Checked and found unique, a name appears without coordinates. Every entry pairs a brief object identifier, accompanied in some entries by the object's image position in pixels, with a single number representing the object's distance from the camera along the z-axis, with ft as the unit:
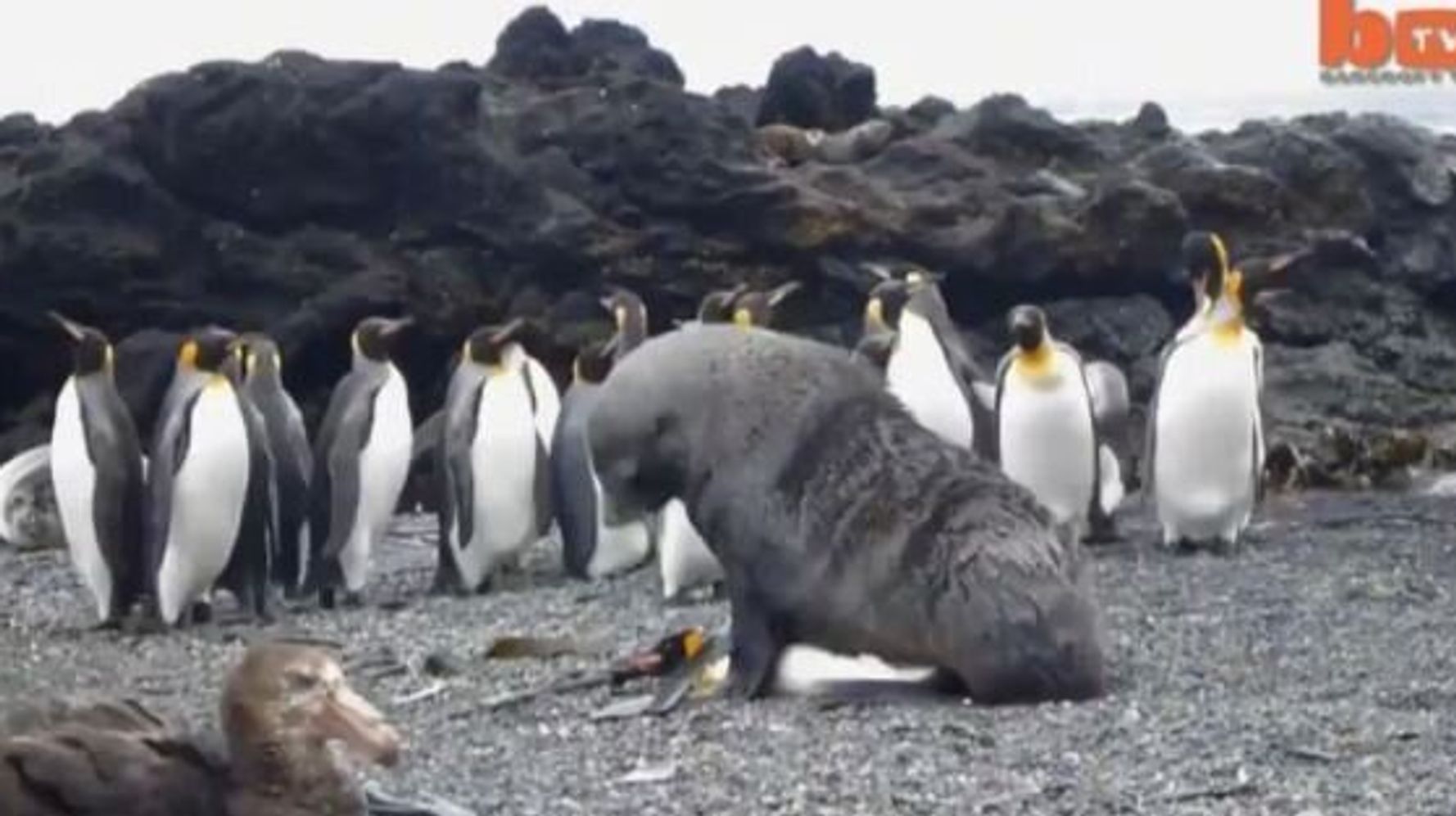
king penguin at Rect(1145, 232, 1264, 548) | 45.27
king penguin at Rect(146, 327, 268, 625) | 42.06
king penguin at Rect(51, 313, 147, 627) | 42.39
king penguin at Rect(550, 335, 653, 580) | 46.09
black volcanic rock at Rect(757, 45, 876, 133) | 84.94
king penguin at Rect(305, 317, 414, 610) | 44.93
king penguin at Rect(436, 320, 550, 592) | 46.19
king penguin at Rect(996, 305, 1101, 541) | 45.11
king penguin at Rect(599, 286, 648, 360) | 51.29
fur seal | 29.25
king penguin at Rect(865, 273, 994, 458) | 46.24
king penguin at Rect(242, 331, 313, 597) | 44.83
